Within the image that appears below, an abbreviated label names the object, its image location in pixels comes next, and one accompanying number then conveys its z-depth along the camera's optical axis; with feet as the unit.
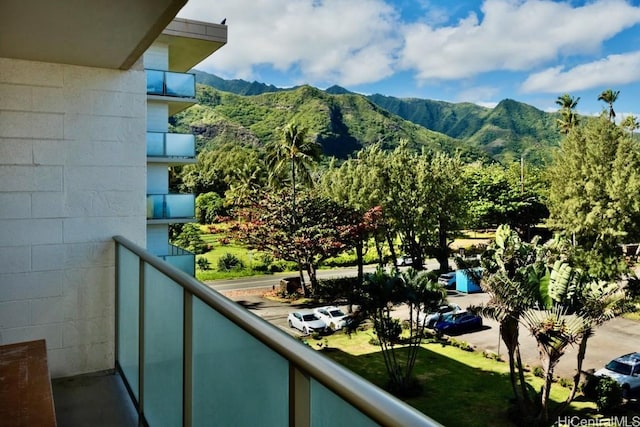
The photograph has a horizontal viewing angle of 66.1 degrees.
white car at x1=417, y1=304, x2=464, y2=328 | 44.21
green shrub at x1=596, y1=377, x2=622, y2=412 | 32.09
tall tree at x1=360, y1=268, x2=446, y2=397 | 33.88
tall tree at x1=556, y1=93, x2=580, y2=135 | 85.30
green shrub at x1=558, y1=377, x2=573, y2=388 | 36.24
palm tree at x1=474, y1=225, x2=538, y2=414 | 27.96
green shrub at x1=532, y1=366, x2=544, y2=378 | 36.89
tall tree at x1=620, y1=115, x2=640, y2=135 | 62.31
